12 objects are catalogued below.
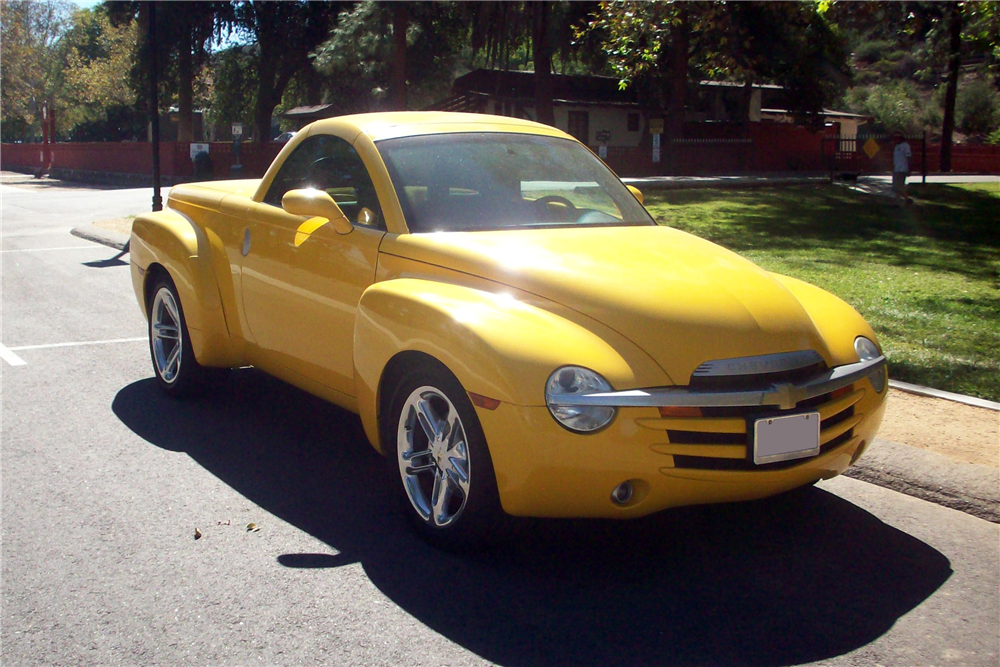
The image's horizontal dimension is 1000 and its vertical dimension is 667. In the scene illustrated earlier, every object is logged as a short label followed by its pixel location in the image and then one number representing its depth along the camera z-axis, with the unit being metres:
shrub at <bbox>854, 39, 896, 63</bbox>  100.38
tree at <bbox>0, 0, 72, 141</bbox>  65.81
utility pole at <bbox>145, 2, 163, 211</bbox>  16.52
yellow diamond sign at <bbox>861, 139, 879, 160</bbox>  26.84
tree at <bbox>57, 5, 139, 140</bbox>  61.34
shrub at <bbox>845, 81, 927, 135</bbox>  73.44
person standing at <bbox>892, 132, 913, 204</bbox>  23.34
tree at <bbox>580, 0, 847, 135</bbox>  14.95
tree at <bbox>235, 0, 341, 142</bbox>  45.06
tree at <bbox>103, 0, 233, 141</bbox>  42.78
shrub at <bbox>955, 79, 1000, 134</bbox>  69.38
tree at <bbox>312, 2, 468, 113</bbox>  37.53
